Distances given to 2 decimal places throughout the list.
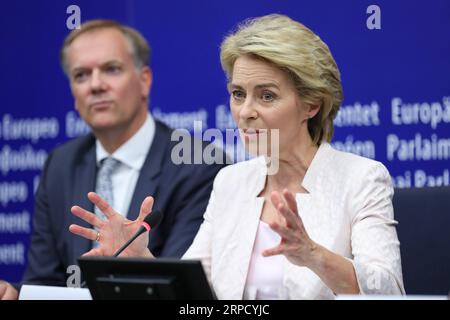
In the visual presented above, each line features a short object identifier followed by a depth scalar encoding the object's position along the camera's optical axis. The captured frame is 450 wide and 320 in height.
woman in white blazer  4.66
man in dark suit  6.65
